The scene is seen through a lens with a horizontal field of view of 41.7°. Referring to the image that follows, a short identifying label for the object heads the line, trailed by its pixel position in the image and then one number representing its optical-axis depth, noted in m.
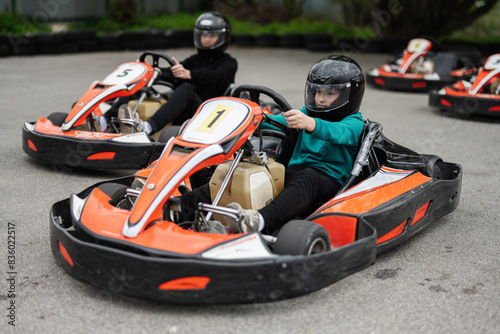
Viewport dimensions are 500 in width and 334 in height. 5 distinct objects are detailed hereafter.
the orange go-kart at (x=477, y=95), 6.61
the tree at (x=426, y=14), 12.62
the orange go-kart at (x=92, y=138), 4.32
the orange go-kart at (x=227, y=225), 2.38
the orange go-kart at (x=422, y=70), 8.38
